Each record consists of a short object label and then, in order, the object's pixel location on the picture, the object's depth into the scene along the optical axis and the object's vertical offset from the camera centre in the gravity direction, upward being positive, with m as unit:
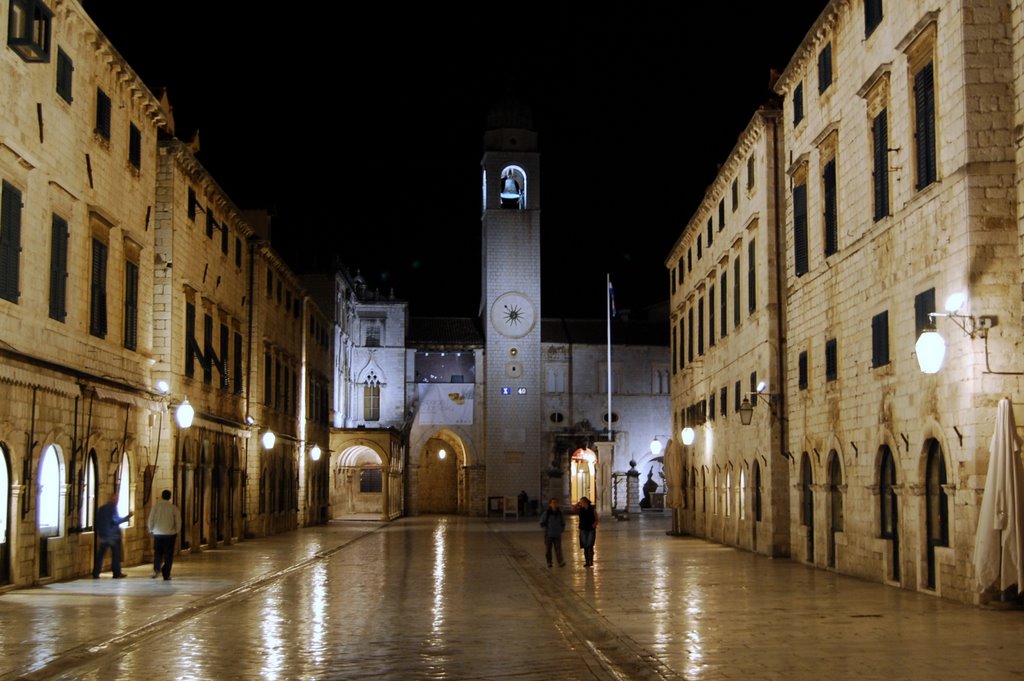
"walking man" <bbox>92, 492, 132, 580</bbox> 23.47 -1.27
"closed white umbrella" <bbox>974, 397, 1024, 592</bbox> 16.33 -0.71
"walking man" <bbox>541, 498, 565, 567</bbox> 27.45 -1.40
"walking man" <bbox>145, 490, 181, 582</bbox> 23.36 -1.16
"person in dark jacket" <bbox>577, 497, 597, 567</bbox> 27.36 -1.46
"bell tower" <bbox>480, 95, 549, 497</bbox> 74.00 +7.51
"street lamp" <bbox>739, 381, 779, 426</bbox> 30.48 +1.43
